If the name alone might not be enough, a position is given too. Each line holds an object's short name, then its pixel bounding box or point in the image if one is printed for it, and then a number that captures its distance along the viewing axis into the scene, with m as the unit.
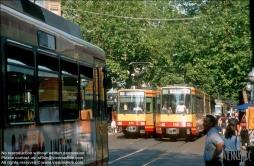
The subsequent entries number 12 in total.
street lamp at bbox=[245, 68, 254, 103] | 24.28
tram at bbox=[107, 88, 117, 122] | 51.47
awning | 29.37
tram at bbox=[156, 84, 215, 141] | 35.00
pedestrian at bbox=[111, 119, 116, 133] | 48.62
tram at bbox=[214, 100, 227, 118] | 97.69
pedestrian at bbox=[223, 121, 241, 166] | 12.25
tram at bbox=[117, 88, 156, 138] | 37.97
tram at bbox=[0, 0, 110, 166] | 7.99
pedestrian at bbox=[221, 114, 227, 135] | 38.21
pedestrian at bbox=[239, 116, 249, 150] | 25.16
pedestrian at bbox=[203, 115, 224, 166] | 10.28
